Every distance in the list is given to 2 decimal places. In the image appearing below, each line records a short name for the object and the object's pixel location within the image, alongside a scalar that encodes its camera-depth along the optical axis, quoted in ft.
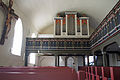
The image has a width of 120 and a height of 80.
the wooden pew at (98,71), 18.24
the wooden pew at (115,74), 11.87
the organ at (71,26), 45.17
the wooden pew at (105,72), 15.43
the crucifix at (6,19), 22.00
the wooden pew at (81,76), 3.30
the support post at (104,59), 25.40
